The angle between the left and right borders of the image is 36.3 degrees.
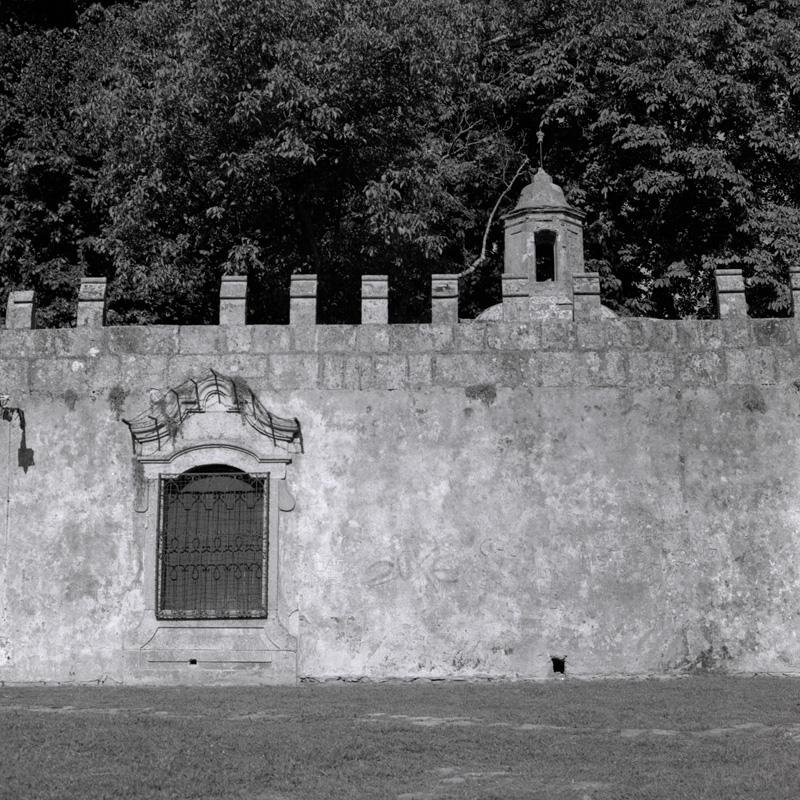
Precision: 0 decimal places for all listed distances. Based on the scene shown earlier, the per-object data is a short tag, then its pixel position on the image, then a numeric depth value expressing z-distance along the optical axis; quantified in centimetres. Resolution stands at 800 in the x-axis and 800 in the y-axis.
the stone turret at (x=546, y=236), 1537
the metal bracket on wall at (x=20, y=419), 1366
